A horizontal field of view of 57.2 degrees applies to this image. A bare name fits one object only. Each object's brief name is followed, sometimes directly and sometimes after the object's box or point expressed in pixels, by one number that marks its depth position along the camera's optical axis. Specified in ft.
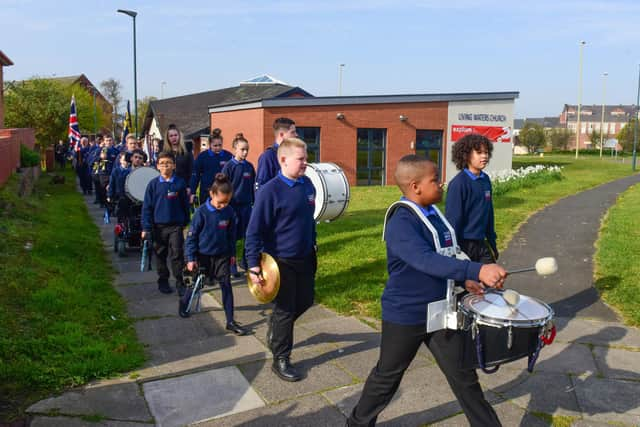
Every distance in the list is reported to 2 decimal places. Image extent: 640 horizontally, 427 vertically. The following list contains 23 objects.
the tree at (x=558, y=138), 260.62
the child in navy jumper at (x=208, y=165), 30.55
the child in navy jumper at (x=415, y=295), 10.47
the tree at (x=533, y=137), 241.96
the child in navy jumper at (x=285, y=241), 14.89
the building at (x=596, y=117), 402.11
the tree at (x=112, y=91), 271.90
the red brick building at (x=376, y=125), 86.48
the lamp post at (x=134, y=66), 82.22
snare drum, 9.84
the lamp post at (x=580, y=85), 216.45
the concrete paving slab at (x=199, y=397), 13.20
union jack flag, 81.46
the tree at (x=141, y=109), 250.90
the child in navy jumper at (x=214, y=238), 19.76
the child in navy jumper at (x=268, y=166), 24.27
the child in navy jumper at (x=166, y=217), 23.68
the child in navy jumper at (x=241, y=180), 26.94
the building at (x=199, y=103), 115.14
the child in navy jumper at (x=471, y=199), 16.87
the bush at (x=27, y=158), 68.85
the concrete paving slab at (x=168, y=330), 18.58
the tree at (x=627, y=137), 236.36
